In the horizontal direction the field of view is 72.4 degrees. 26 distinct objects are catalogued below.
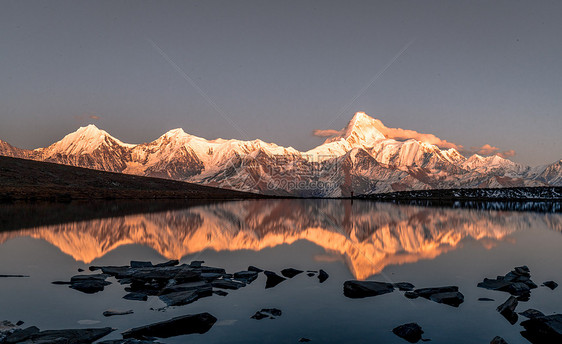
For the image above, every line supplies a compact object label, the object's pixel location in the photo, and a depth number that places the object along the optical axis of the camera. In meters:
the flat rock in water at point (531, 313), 18.59
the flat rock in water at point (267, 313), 18.05
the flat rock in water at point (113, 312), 18.08
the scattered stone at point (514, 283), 23.17
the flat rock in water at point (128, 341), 14.73
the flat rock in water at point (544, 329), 16.02
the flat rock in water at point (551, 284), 24.61
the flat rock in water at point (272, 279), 24.23
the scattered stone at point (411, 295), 21.73
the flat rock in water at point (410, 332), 15.95
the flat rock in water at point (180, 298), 19.98
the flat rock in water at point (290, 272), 26.77
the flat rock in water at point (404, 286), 23.28
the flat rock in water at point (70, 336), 14.61
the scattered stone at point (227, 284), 23.36
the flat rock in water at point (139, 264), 28.15
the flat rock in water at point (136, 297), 20.66
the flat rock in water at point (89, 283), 22.09
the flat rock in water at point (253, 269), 27.76
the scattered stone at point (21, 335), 14.57
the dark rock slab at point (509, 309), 18.48
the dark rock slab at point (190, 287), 22.03
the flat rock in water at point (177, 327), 15.76
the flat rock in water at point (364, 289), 22.00
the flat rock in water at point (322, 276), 25.80
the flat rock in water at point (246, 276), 25.11
